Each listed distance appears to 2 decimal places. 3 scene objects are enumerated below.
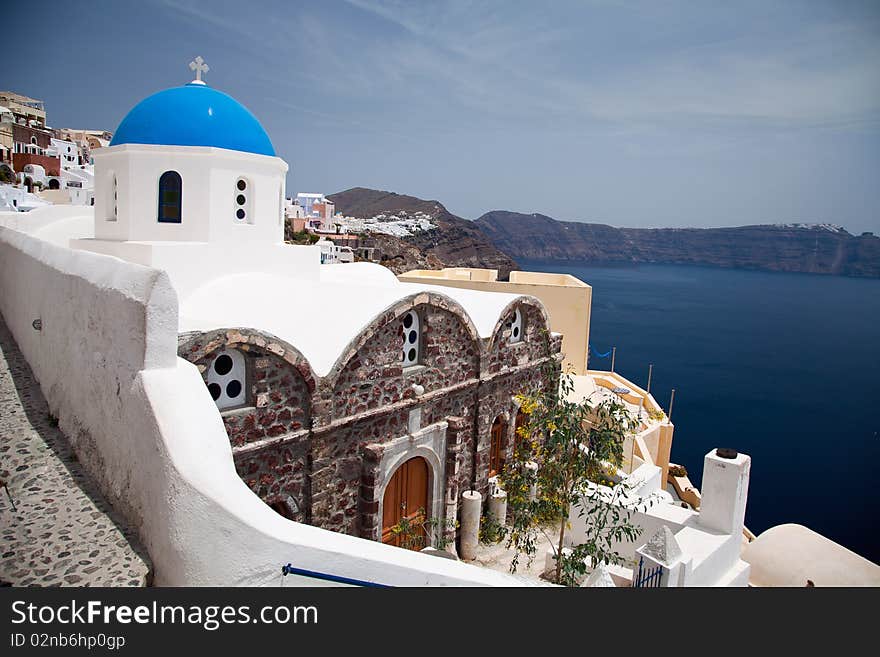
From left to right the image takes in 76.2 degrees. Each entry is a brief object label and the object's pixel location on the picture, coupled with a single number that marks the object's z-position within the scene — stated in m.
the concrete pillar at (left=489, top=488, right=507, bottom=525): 9.82
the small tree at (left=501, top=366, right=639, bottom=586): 5.91
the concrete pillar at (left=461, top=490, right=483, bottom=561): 9.04
